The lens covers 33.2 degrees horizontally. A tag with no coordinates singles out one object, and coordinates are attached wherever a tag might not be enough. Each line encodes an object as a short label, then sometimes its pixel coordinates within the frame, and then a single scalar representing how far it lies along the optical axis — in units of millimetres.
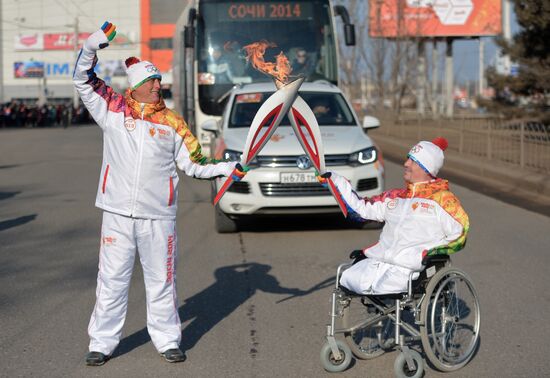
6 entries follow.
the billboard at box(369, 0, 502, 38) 43156
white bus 16281
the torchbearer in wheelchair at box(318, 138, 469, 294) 5164
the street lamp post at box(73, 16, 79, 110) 61259
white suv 10414
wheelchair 5125
